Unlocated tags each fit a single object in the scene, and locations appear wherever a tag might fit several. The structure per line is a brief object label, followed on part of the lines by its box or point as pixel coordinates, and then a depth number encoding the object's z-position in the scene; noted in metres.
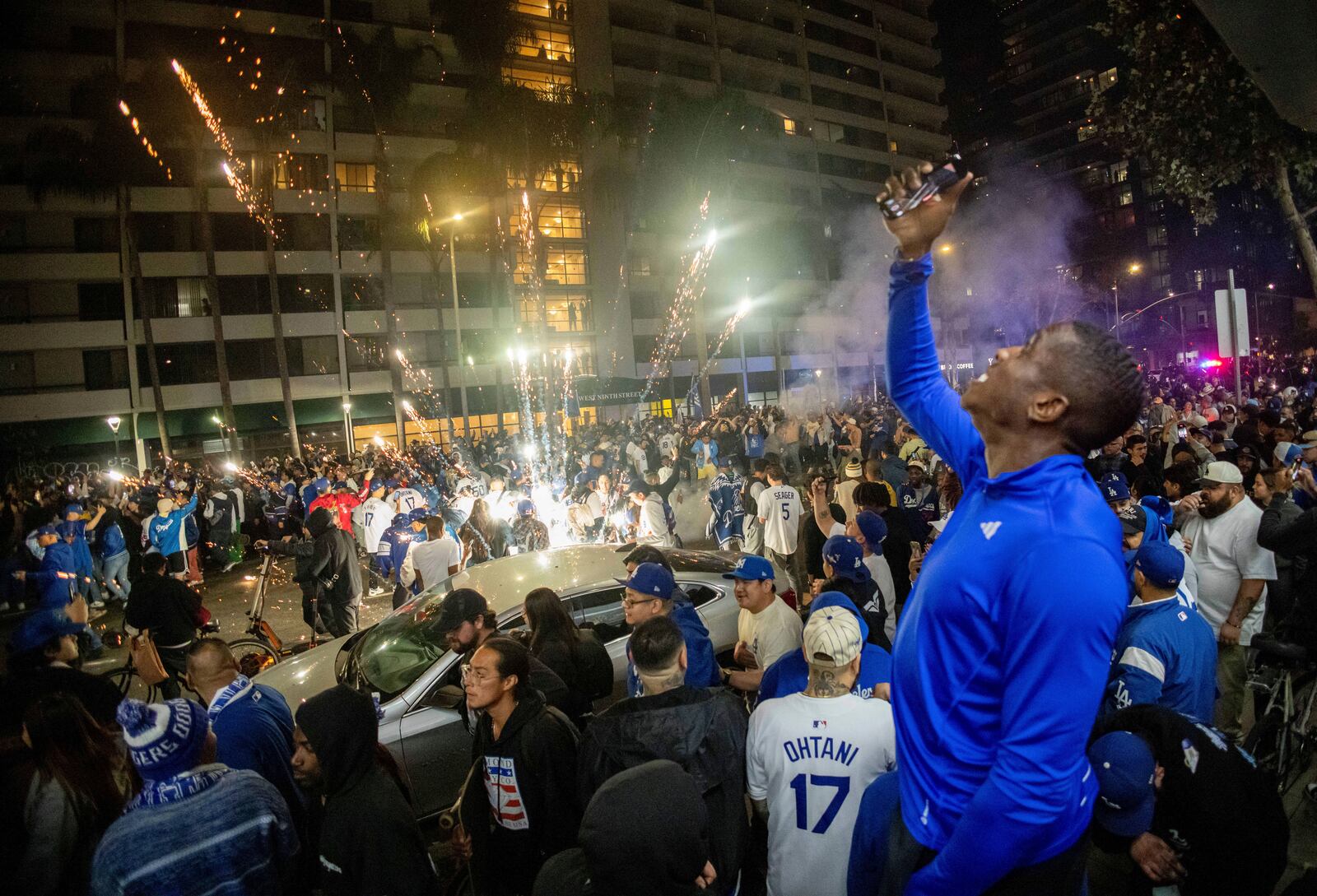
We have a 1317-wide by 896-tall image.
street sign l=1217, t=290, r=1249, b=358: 9.54
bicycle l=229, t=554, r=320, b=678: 7.59
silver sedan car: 5.04
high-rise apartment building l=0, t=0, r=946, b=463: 34.72
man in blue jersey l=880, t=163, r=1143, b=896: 1.31
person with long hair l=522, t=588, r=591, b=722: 4.55
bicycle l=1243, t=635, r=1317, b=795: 4.37
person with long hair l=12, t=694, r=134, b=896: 3.00
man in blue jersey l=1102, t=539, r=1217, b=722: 3.19
